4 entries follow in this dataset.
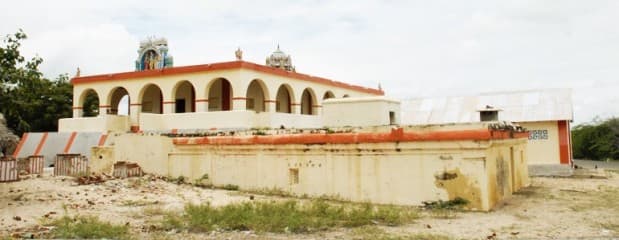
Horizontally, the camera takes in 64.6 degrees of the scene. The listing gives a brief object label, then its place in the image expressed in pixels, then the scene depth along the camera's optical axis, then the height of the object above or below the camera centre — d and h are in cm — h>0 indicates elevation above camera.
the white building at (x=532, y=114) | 1735 +109
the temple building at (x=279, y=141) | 934 +12
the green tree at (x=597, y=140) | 2961 -1
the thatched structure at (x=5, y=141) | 1861 +37
